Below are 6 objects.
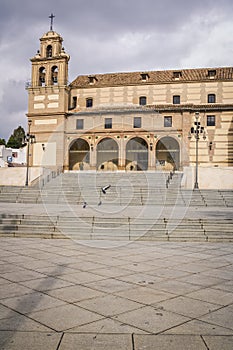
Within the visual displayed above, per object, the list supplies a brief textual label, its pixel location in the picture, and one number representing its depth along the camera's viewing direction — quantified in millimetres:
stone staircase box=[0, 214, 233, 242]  10781
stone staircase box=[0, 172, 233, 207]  19672
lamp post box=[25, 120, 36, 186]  30070
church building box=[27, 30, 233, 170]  40594
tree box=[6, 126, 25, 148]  85769
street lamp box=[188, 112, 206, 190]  23759
